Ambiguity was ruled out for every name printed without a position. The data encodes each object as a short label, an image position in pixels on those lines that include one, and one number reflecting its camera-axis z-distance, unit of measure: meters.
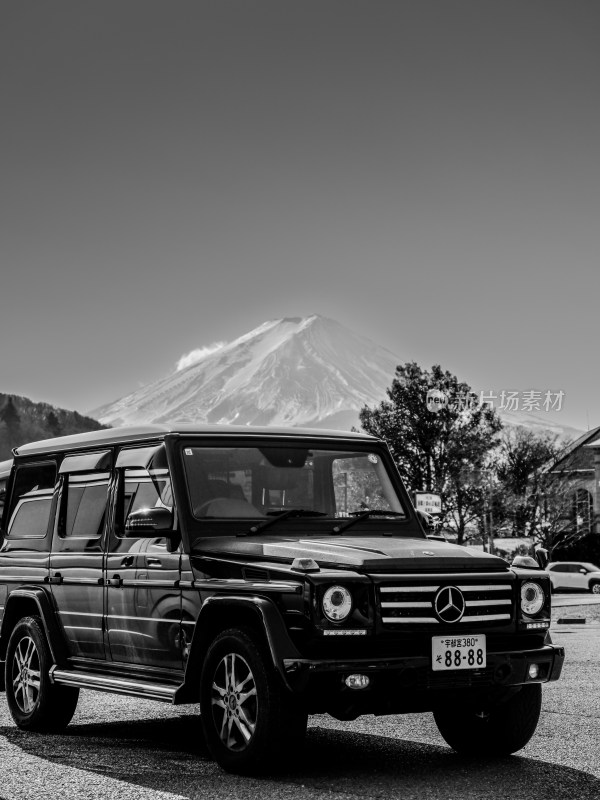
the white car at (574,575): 52.62
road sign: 30.53
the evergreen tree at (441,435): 72.31
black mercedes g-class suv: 7.06
